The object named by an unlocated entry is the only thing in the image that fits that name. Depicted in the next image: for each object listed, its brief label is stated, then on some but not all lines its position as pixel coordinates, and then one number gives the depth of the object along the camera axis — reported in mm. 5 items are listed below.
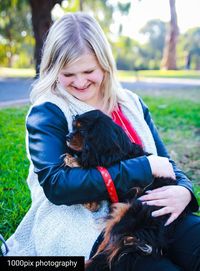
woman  1965
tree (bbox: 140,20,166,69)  57719
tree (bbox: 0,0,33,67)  32875
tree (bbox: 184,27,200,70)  53031
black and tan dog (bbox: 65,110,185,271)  1928
